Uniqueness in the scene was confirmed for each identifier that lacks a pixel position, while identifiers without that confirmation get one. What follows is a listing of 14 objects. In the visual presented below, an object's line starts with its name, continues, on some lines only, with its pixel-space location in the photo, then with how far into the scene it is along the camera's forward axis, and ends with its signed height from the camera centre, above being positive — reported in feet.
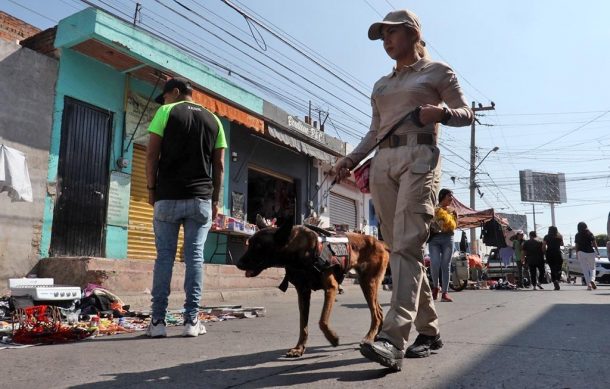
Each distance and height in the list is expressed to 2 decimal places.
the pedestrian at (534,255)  44.80 +0.78
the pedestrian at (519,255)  48.70 +0.86
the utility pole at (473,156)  103.04 +23.25
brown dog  10.21 -0.09
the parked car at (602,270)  65.51 -0.80
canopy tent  49.16 +4.83
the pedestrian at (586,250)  40.93 +1.24
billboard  203.41 +31.71
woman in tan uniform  8.70 +1.96
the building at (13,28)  30.31 +14.64
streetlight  104.17 +18.19
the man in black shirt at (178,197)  13.05 +1.64
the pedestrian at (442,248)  25.40 +0.73
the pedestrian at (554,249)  44.98 +1.41
